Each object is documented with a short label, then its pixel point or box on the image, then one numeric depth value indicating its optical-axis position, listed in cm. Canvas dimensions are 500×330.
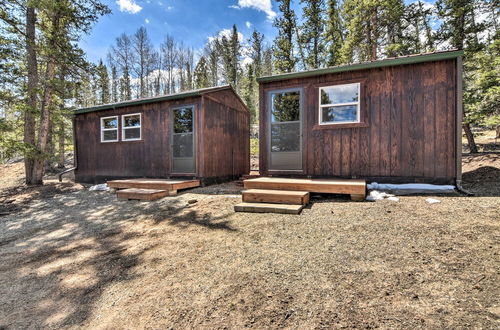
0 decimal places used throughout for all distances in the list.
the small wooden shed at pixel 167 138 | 734
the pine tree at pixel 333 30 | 1697
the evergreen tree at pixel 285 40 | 1700
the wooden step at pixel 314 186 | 424
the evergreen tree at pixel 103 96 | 2419
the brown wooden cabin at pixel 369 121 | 496
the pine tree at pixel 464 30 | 898
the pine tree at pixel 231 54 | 2500
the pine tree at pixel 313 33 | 1719
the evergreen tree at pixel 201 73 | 2628
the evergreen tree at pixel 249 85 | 2476
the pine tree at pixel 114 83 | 2759
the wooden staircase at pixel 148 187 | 575
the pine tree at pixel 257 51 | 2411
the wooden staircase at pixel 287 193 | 393
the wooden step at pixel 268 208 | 371
